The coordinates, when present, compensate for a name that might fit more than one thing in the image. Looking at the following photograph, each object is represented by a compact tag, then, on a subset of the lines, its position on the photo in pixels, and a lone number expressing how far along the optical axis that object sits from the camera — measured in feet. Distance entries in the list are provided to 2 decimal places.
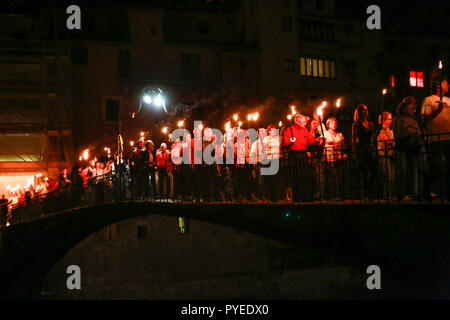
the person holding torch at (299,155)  43.91
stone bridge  35.65
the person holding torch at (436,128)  34.76
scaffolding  119.85
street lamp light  67.41
